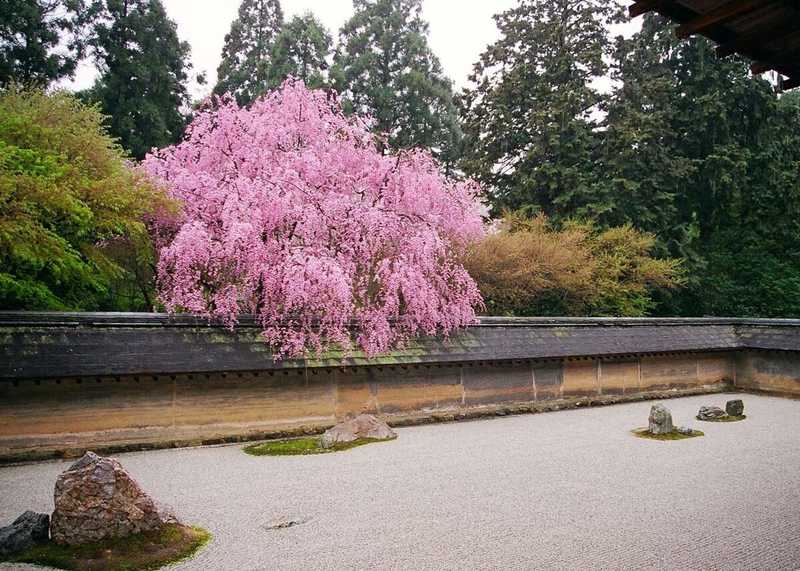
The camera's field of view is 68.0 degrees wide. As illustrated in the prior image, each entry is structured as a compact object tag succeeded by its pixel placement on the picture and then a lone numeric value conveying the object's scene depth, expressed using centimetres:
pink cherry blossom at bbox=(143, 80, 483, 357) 1094
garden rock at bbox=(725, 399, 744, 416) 1234
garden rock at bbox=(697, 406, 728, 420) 1212
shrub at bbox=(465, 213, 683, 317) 1792
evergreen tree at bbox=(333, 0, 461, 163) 3275
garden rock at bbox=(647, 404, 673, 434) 1046
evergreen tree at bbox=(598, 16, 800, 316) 2527
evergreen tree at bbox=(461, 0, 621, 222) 2556
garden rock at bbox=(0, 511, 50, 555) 483
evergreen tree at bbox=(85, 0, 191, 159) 2545
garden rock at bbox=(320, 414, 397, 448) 948
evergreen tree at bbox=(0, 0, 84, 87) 2344
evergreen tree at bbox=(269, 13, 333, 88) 3052
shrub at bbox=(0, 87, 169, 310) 856
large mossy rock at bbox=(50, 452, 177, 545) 491
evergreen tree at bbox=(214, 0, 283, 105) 3152
